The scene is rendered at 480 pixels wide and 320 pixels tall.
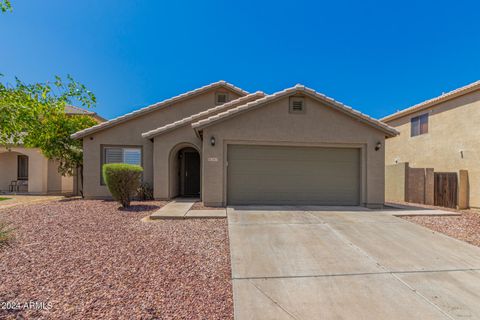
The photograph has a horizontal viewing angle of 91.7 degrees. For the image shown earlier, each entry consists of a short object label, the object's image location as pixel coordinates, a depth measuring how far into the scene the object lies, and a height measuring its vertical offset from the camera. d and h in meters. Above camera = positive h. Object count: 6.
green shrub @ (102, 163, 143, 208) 9.02 -0.91
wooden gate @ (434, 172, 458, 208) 11.23 -1.48
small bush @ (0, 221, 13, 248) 4.40 -1.60
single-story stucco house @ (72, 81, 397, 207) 9.64 +0.22
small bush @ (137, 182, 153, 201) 11.50 -1.82
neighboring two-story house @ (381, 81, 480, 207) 10.94 +0.90
